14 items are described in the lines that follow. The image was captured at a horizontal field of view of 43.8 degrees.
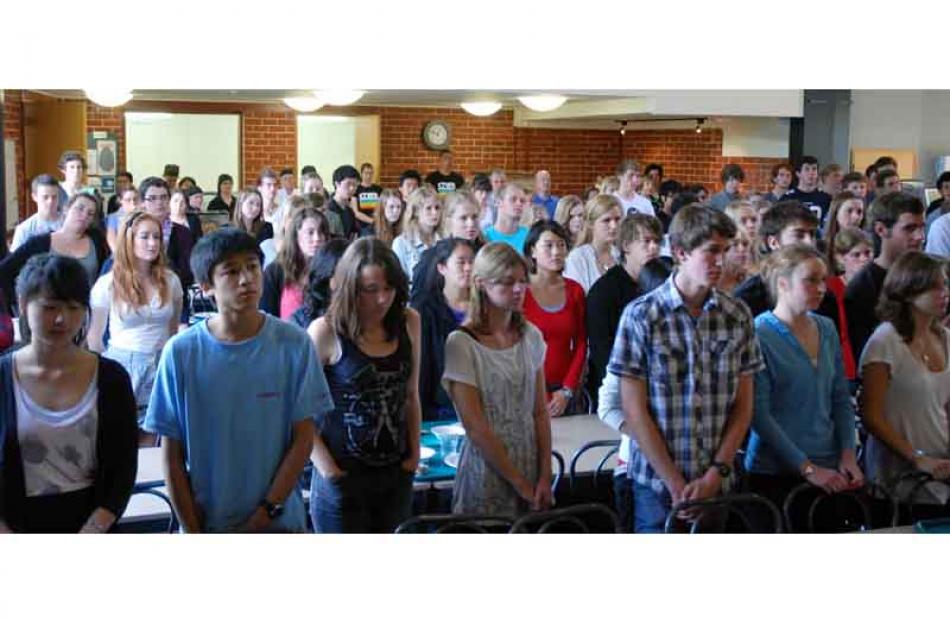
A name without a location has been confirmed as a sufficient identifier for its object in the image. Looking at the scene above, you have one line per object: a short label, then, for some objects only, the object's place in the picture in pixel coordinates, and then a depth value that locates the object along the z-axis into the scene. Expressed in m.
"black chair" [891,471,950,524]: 4.01
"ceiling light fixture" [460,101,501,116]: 12.84
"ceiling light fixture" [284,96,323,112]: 12.82
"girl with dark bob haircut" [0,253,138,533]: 3.28
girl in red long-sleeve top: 5.48
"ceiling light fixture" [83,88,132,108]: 10.35
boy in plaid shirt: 3.79
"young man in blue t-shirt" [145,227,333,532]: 3.39
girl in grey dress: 3.86
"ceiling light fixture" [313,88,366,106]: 10.68
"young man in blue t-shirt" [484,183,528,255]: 7.91
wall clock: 16.25
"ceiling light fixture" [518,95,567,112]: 10.84
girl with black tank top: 3.77
